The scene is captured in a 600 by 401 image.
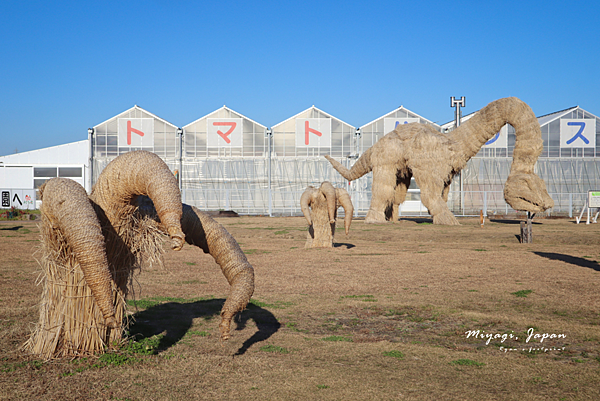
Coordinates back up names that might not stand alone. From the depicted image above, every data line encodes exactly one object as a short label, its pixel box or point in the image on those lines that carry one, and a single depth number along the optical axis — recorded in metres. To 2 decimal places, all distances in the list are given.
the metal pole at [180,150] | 33.41
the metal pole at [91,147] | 32.97
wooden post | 15.84
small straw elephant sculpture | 13.65
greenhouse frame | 33.72
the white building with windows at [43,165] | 43.72
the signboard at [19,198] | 36.56
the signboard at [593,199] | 22.87
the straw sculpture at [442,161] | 16.16
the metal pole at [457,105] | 30.80
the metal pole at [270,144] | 32.75
